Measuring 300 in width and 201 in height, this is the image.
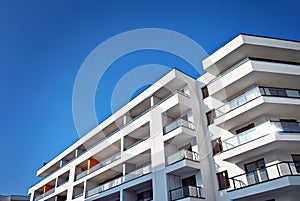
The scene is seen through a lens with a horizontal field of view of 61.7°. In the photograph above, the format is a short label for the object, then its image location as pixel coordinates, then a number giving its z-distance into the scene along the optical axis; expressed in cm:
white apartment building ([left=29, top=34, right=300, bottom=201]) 1456
